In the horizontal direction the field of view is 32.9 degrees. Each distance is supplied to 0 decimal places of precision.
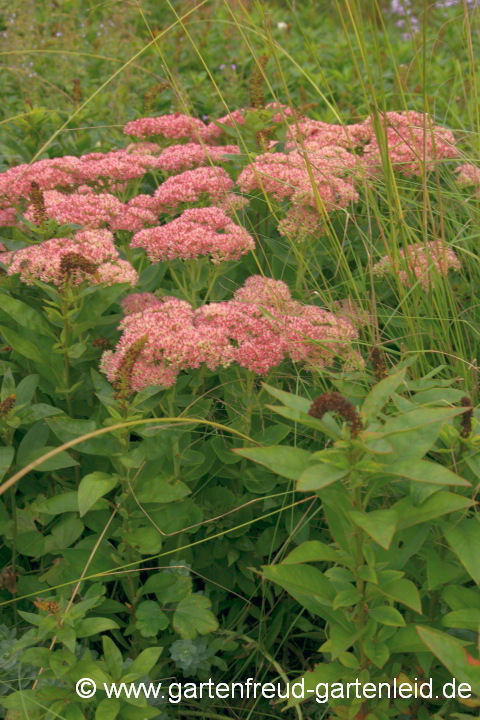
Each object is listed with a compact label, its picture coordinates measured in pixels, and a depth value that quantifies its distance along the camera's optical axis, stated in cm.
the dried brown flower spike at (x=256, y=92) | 290
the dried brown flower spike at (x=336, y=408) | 127
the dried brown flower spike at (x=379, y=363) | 159
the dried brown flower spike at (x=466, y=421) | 143
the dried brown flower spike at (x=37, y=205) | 210
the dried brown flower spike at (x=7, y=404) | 172
